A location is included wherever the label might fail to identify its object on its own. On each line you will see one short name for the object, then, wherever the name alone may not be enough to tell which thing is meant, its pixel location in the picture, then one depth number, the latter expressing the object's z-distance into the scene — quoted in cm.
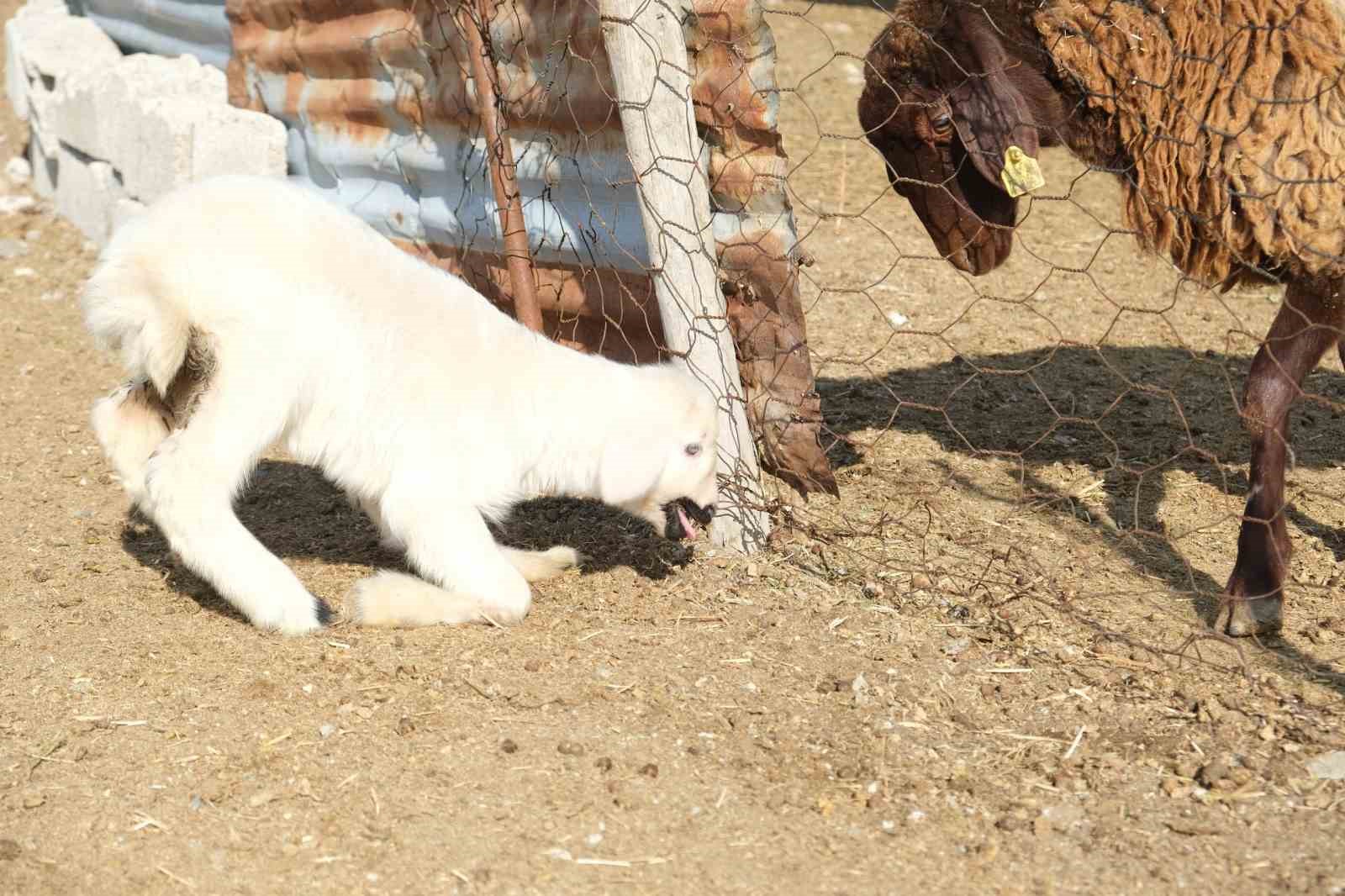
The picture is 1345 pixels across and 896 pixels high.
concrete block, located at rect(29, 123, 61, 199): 801
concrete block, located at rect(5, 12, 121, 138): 781
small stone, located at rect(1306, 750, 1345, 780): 271
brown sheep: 333
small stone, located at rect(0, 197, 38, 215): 797
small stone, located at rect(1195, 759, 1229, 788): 269
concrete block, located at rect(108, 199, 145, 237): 656
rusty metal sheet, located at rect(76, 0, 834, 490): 374
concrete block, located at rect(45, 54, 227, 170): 659
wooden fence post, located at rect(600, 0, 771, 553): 347
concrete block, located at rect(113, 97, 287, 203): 608
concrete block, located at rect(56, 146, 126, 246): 705
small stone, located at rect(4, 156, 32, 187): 867
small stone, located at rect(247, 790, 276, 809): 262
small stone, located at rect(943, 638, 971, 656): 328
